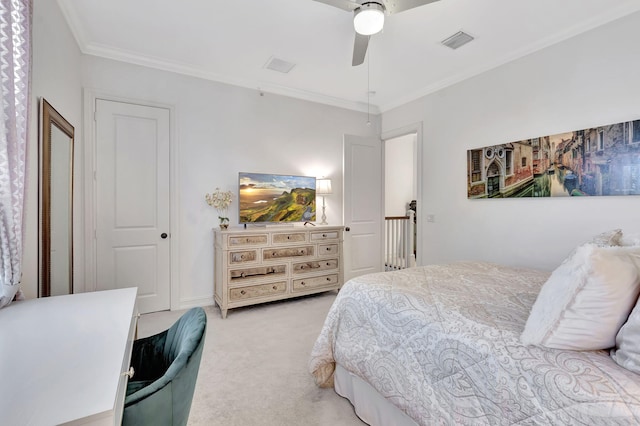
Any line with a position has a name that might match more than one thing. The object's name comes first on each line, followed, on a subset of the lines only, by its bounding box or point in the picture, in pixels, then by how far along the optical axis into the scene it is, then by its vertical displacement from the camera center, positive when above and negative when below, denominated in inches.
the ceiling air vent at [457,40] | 110.1 +66.2
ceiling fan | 78.1 +55.5
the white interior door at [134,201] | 121.9 +6.1
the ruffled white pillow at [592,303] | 38.4 -11.9
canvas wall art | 93.7 +17.7
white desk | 25.7 -16.8
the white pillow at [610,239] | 68.4 -6.3
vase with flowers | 139.6 +6.2
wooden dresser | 128.1 -23.1
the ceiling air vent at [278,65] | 129.1 +67.2
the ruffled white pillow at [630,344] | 34.9 -16.2
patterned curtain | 52.3 +15.7
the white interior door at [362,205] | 170.6 +5.3
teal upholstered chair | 34.3 -21.3
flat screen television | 145.8 +8.4
